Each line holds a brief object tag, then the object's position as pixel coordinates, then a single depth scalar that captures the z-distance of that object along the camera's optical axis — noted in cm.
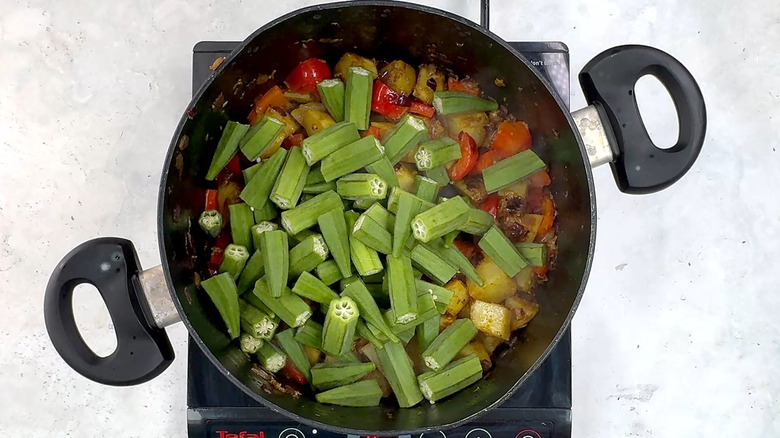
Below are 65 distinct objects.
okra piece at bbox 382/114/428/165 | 47
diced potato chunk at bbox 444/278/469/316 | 47
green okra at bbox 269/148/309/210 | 46
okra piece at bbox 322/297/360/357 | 44
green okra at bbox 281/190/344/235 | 46
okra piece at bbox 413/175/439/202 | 46
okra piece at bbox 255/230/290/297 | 45
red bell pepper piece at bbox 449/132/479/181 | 48
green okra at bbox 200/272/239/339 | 45
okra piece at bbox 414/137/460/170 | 47
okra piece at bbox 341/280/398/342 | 45
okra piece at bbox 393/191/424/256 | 45
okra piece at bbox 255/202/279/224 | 47
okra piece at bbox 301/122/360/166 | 45
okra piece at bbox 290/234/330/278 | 46
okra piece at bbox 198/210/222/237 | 47
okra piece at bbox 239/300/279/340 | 46
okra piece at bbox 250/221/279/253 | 46
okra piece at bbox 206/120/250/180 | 46
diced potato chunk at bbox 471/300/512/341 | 46
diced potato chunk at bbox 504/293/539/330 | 47
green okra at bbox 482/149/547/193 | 47
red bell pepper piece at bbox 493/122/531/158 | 48
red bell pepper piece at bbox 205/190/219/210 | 47
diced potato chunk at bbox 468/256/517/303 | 47
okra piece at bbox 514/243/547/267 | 46
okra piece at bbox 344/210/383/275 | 46
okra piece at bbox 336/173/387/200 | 45
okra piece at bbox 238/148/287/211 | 46
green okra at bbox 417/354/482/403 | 45
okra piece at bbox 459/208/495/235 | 46
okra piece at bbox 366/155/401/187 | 46
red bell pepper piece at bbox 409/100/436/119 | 49
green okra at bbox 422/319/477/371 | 46
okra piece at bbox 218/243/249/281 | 46
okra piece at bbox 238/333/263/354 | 46
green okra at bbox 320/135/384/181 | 46
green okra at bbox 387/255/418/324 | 44
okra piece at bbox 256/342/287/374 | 47
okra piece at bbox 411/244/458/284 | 46
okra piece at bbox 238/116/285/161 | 46
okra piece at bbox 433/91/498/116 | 47
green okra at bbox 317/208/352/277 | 45
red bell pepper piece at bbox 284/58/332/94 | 48
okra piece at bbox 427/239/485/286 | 47
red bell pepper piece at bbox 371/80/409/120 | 48
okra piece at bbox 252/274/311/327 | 45
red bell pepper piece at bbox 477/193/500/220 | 48
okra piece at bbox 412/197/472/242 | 45
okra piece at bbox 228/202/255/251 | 47
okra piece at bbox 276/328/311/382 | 46
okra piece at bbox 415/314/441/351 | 47
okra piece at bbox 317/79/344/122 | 47
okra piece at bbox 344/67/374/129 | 46
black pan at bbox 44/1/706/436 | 42
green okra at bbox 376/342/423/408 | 46
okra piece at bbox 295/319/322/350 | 47
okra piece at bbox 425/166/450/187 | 47
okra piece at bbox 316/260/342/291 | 46
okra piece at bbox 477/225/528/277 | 46
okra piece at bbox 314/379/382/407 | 45
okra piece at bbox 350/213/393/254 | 45
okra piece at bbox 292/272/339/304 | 45
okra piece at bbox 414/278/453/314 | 46
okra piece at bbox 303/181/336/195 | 47
